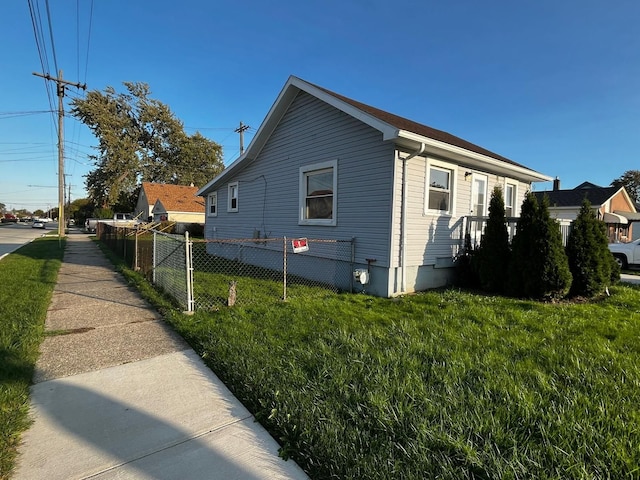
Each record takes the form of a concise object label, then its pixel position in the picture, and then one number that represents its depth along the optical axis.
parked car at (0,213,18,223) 75.47
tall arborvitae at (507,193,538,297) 6.52
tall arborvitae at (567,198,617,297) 6.73
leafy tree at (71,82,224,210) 39.41
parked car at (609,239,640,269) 12.45
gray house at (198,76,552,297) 6.77
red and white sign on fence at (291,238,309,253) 6.55
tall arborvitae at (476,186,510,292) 6.98
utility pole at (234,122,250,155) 30.27
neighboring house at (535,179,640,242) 22.66
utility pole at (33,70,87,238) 24.36
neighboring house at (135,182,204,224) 35.41
